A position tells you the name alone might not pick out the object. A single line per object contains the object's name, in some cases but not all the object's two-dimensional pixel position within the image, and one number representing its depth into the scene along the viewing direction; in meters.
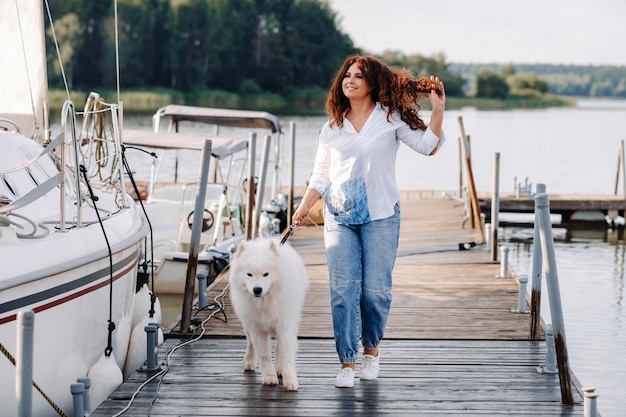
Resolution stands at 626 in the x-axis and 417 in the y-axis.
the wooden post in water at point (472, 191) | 13.58
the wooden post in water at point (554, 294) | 5.20
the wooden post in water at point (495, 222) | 11.42
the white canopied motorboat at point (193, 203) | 13.01
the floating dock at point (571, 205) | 19.97
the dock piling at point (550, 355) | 6.12
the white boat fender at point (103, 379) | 6.37
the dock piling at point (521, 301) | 8.14
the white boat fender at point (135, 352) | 7.61
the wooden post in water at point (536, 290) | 6.66
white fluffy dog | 5.53
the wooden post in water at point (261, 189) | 13.06
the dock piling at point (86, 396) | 5.27
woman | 5.51
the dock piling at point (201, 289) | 7.83
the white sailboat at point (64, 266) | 5.55
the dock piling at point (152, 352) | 6.23
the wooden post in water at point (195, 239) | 7.34
